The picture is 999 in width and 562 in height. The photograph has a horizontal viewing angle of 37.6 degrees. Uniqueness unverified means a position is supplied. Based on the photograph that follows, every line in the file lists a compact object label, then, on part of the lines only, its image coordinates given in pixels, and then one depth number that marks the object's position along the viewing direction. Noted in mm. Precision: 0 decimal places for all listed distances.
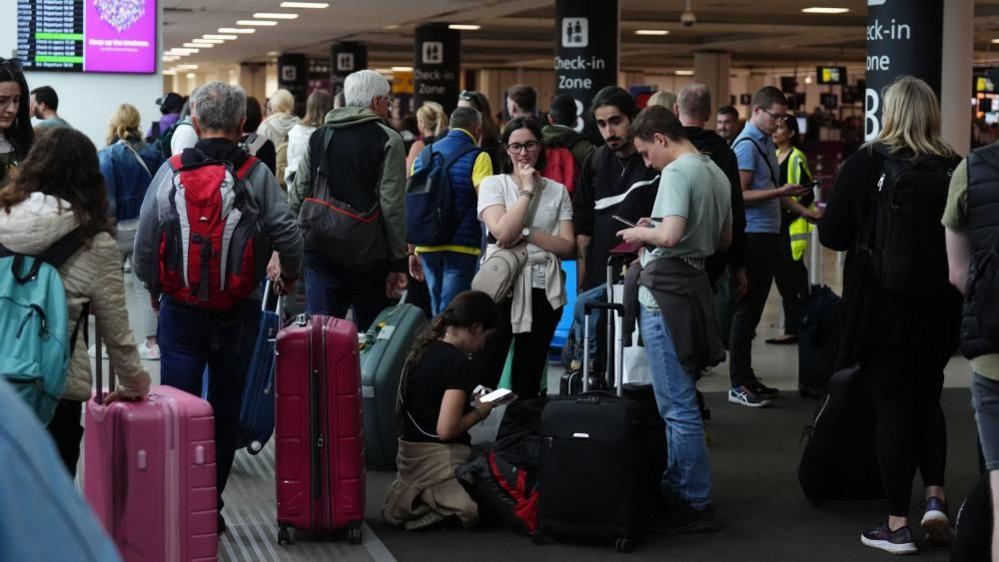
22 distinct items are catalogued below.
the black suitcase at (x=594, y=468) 4930
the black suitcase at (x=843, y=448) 5473
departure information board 10078
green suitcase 6070
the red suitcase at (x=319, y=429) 4926
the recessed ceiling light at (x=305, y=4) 20202
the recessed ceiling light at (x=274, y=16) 22281
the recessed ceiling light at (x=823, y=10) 22062
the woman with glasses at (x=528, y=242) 6176
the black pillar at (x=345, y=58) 30344
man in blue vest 7602
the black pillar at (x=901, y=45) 9195
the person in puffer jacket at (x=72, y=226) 3666
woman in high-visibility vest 8812
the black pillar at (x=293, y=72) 35312
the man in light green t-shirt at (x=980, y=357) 3605
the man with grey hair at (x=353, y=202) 6062
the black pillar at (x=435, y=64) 24656
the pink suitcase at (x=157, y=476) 4070
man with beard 6188
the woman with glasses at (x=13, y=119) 4355
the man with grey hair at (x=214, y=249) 4613
